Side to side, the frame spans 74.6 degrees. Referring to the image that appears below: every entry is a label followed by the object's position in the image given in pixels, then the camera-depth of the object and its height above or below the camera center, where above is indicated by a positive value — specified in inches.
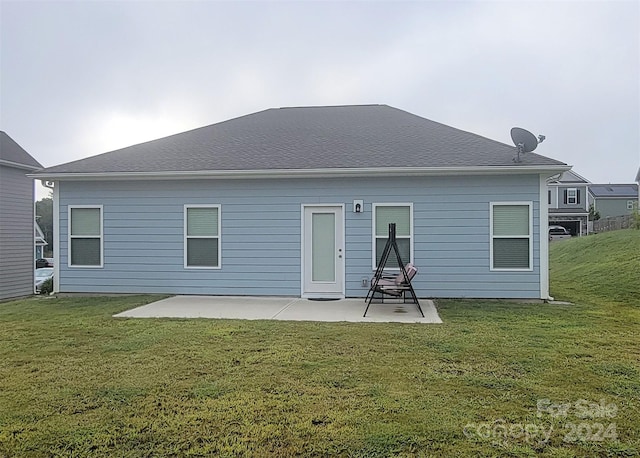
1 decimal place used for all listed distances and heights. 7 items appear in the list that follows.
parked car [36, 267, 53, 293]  615.7 -72.2
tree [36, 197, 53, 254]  1845.5 +61.2
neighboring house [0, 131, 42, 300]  542.3 +12.5
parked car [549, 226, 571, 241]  1246.9 -6.8
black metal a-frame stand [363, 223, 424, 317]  266.1 -34.9
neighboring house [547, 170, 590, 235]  1325.0 +88.8
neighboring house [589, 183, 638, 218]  1448.1 +100.6
